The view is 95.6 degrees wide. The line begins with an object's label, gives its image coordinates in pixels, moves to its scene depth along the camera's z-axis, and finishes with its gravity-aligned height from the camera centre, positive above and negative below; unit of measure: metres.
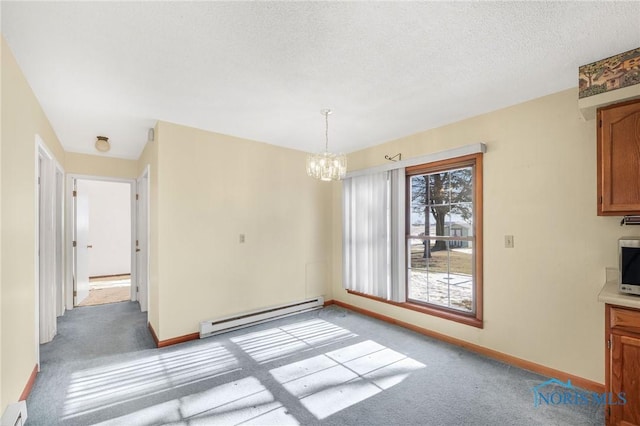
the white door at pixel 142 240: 4.46 -0.40
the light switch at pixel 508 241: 2.83 -0.28
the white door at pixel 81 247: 4.68 -0.51
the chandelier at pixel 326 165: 2.97 +0.51
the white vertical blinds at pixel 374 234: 3.81 -0.30
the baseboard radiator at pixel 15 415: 1.71 -1.22
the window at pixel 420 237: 3.25 -0.30
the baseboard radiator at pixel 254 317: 3.49 -1.38
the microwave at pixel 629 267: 1.87 -0.36
